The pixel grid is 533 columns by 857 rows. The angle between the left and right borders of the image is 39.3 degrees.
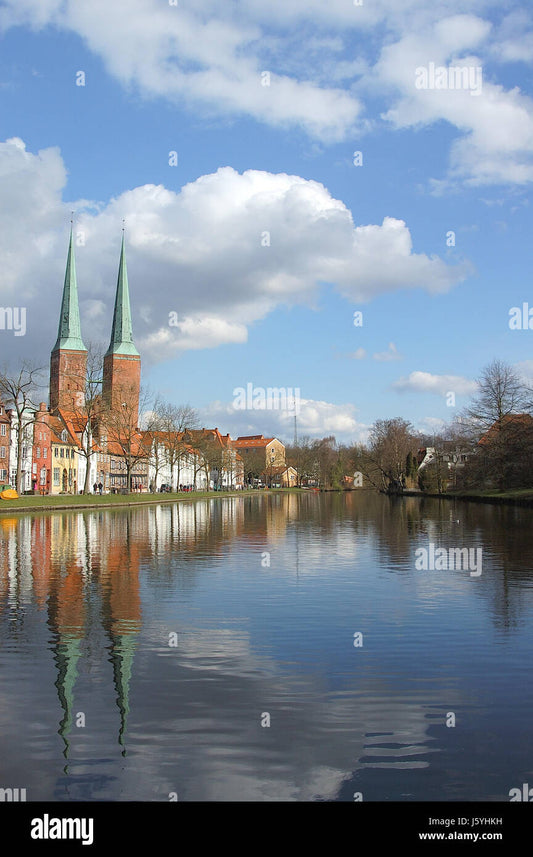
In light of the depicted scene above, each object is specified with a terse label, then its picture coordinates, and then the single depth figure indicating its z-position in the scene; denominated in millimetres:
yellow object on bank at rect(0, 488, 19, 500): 55812
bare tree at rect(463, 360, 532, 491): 73562
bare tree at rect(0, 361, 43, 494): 60156
